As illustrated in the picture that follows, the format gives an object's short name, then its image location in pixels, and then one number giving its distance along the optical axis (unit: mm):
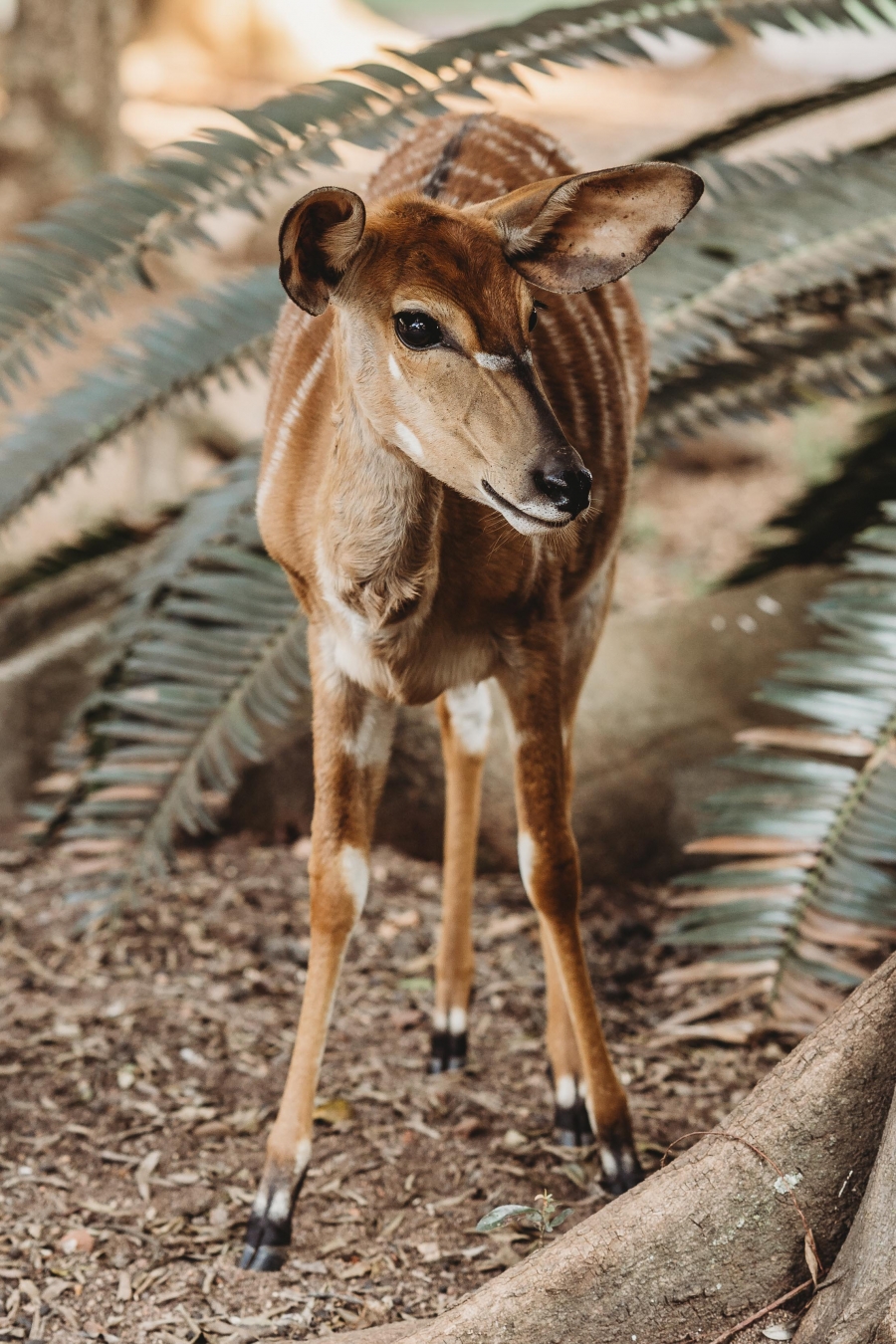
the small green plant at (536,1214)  4348
